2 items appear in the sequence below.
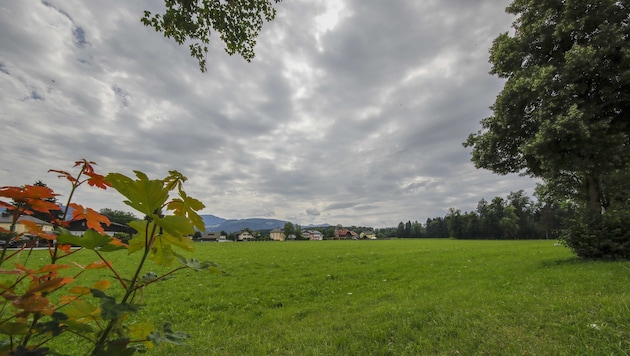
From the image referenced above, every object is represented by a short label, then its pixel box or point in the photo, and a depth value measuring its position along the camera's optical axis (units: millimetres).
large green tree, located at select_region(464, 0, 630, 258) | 8820
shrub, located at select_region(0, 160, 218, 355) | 899
